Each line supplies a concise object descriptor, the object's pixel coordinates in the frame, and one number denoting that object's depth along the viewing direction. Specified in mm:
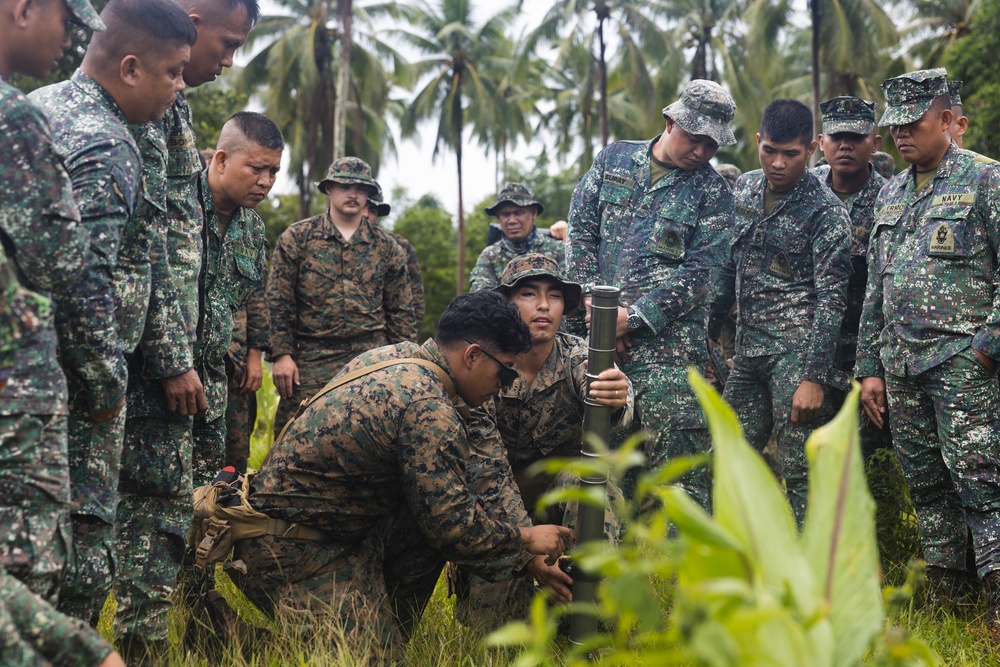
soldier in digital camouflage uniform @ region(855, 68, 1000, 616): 4219
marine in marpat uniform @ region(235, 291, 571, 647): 3598
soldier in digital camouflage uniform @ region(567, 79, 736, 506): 4910
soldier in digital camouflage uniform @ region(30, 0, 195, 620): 2855
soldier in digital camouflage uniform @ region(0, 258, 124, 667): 1996
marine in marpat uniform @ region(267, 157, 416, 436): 6590
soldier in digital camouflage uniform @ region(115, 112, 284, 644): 3404
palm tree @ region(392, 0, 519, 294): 37688
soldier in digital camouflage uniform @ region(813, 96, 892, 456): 5395
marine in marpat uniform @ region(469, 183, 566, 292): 8484
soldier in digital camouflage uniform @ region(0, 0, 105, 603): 2334
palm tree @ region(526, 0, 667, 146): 32719
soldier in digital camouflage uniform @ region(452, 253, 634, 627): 4266
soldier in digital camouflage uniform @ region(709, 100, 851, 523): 5172
